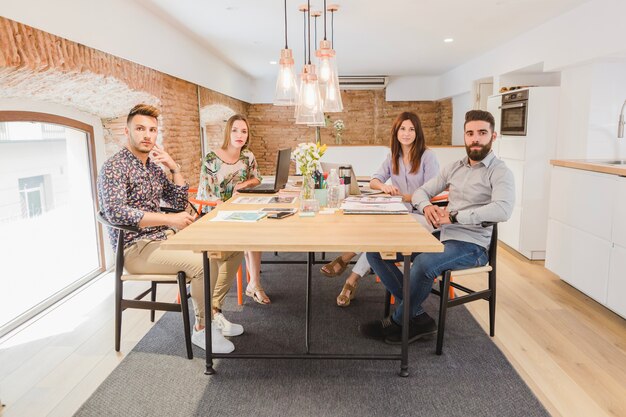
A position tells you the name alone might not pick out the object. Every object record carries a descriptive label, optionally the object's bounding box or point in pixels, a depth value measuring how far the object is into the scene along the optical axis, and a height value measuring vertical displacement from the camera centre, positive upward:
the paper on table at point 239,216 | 2.48 -0.39
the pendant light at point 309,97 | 3.21 +0.33
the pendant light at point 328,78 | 3.22 +0.48
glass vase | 2.69 -0.31
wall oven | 4.66 +0.30
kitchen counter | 3.05 -0.18
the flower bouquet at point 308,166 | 2.71 -0.13
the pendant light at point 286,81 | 3.21 +0.45
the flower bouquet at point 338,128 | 9.92 +0.36
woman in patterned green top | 3.54 -0.21
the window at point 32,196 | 3.32 -0.35
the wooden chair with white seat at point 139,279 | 2.48 -0.77
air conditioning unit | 9.70 +1.34
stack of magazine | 2.66 -0.37
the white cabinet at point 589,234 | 3.03 -0.68
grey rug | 2.10 -1.19
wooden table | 2.00 -0.42
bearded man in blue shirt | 2.60 -0.47
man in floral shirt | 2.50 -0.36
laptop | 3.48 -0.26
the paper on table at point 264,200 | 3.03 -0.37
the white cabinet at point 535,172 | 4.64 -0.31
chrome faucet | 4.15 +0.13
